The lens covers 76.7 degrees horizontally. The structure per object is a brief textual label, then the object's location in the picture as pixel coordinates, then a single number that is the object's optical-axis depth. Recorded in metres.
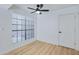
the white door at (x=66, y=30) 1.93
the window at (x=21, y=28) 2.02
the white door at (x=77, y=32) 1.79
